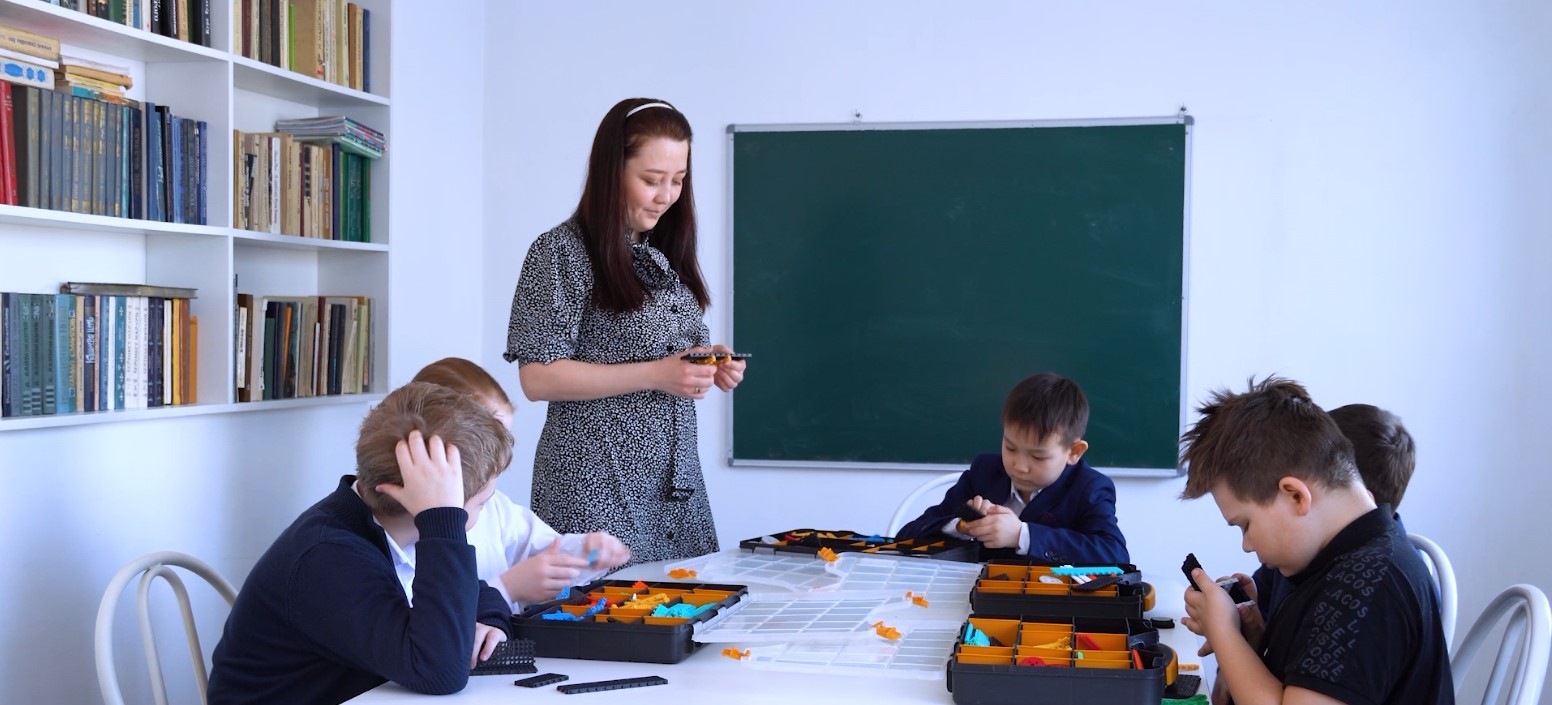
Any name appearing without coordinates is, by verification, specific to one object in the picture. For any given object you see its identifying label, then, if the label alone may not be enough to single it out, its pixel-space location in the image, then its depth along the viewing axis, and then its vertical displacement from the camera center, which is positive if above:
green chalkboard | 3.79 +0.12
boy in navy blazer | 2.24 -0.33
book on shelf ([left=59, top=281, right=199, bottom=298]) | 2.74 +0.05
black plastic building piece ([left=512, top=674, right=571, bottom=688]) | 1.41 -0.40
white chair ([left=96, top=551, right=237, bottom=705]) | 1.74 -0.43
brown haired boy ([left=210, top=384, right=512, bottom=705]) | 1.38 -0.30
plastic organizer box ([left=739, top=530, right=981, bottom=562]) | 2.21 -0.40
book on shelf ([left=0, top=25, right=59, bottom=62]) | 2.51 +0.54
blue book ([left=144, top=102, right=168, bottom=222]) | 2.87 +0.35
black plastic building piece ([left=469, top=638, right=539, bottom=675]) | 1.47 -0.40
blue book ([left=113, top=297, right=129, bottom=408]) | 2.78 -0.07
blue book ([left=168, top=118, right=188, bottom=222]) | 2.93 +0.34
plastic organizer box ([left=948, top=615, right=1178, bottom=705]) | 1.27 -0.35
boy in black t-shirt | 1.39 -0.28
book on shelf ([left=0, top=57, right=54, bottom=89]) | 2.53 +0.48
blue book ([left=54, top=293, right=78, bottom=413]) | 2.63 -0.08
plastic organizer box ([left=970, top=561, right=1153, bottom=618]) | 1.62 -0.35
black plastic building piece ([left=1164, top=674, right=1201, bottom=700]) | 1.43 -0.41
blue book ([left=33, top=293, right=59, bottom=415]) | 2.59 -0.08
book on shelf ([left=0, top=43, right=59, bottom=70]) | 2.52 +0.51
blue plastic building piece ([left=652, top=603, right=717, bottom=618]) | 1.58 -0.36
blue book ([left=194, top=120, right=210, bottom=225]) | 3.01 +0.34
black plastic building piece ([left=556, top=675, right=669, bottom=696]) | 1.38 -0.40
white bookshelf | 2.69 +0.19
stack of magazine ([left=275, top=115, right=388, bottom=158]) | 3.43 +0.50
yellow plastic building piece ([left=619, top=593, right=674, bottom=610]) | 1.62 -0.37
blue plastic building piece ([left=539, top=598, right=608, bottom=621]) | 1.55 -0.36
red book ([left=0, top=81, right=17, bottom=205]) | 2.50 +0.33
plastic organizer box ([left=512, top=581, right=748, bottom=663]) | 1.49 -0.37
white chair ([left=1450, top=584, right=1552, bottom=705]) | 1.47 -0.40
